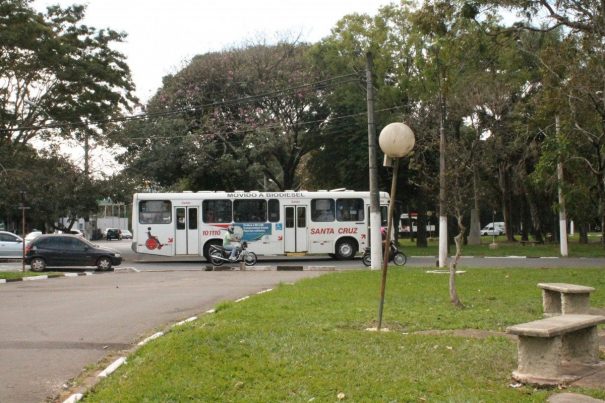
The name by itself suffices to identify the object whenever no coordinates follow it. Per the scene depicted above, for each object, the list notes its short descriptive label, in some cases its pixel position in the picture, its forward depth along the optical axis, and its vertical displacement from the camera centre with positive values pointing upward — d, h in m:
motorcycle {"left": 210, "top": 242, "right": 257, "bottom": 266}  26.81 -0.96
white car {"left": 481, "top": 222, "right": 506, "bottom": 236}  75.76 -0.21
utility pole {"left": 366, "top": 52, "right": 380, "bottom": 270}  21.05 +0.72
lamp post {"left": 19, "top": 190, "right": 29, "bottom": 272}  24.36 +1.23
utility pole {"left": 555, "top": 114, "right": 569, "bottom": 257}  22.81 +0.66
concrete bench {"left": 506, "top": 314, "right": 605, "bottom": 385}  6.20 -1.17
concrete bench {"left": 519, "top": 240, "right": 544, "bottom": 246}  42.47 -1.02
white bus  29.27 +0.44
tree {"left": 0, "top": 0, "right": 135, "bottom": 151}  30.23 +7.28
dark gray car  26.25 -0.76
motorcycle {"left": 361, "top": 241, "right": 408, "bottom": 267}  25.11 -1.08
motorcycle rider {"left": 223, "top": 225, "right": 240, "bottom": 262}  26.73 -0.49
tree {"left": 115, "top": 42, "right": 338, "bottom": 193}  37.72 +6.42
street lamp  9.19 +1.17
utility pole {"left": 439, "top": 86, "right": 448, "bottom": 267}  22.47 +0.70
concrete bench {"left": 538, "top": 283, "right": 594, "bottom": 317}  9.57 -1.02
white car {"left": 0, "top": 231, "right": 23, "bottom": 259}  32.31 -0.56
